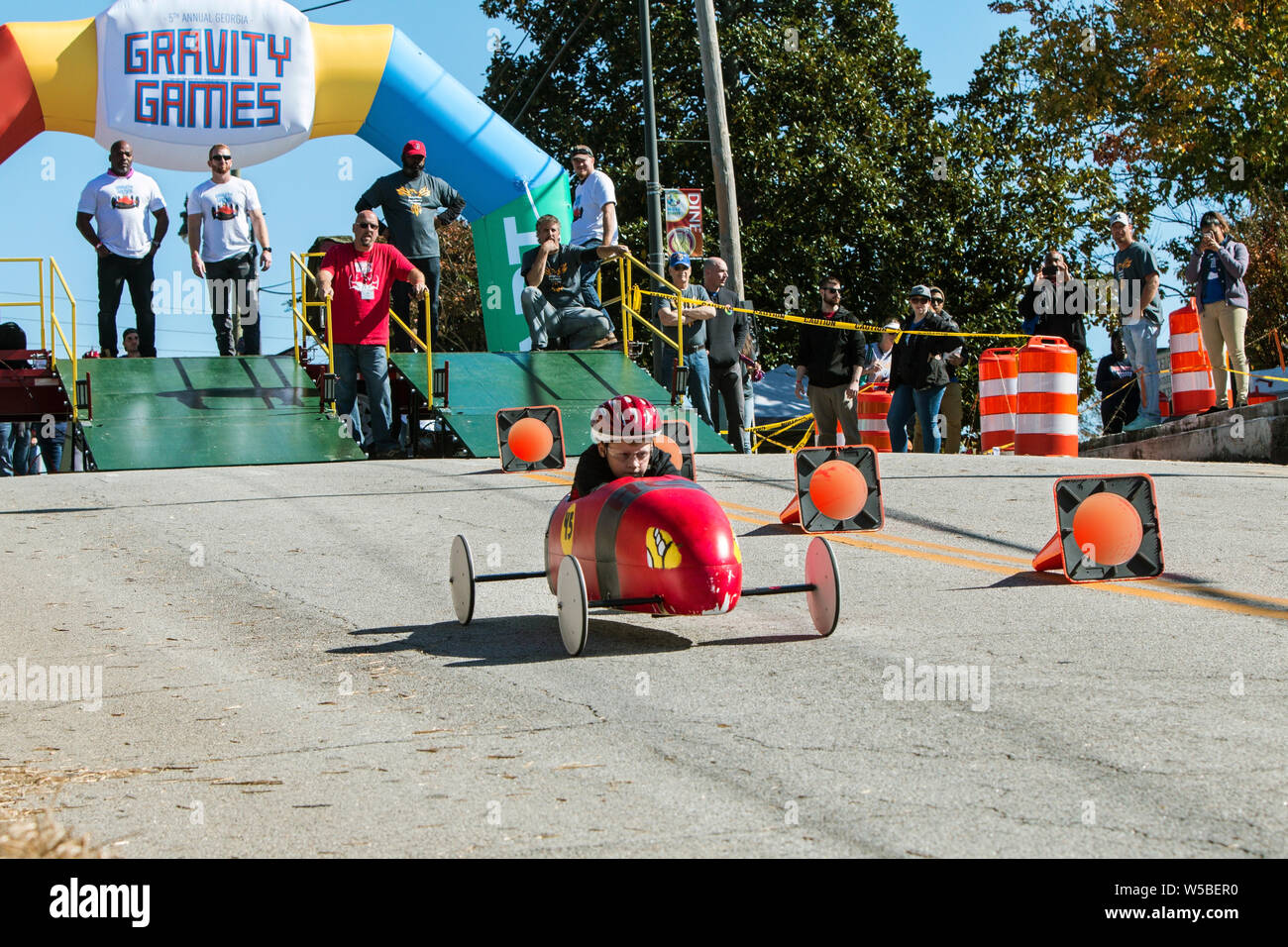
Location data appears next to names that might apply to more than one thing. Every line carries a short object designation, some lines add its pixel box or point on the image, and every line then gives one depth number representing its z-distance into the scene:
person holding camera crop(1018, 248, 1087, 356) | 17.11
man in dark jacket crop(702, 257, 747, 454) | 17.42
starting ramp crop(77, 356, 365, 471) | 16.61
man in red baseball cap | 18.25
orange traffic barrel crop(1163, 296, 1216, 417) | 18.05
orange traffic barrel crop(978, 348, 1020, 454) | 18.36
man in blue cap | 17.28
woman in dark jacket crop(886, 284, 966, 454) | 16.05
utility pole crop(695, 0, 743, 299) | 22.44
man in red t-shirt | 16.08
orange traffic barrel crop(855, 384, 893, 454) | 21.34
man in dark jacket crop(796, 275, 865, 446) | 16.00
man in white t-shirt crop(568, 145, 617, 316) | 19.27
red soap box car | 7.28
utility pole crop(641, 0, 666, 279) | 22.69
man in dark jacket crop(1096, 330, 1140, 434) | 21.44
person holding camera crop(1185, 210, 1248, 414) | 16.02
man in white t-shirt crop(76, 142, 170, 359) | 17.88
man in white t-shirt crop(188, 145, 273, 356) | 17.70
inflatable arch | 19.39
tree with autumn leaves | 28.20
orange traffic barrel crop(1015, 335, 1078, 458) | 16.72
